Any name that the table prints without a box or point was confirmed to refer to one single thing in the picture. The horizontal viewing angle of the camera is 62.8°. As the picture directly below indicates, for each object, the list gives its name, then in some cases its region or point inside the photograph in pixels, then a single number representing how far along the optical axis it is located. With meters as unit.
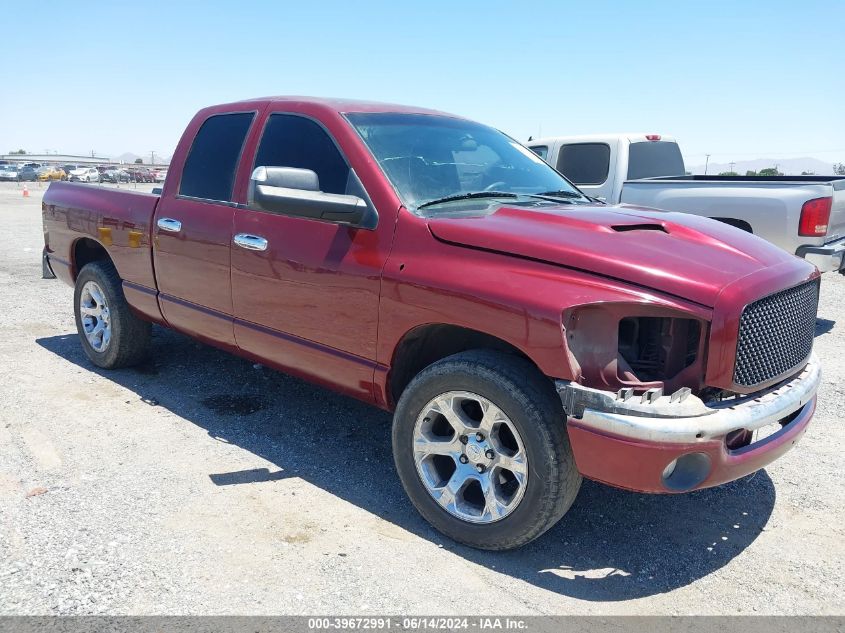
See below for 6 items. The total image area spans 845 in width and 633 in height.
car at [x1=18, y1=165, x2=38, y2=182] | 59.06
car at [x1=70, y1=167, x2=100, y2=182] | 52.38
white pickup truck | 6.61
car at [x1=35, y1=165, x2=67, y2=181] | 55.35
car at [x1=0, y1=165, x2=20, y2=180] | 59.54
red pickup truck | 2.64
